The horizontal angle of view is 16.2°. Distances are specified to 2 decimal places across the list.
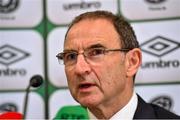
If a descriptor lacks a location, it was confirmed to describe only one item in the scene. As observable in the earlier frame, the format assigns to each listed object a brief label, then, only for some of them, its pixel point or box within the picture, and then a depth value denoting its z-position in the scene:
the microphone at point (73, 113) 1.87
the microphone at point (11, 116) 1.70
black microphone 1.69
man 1.61
